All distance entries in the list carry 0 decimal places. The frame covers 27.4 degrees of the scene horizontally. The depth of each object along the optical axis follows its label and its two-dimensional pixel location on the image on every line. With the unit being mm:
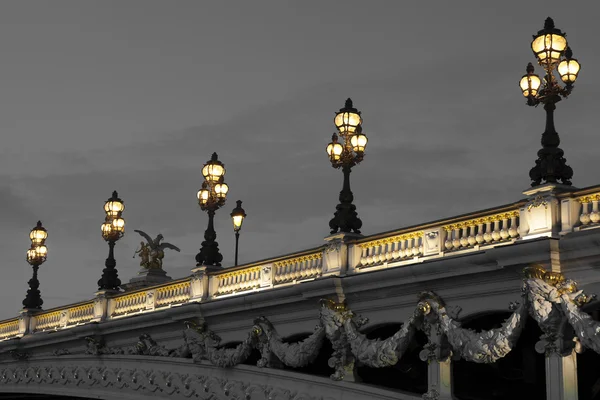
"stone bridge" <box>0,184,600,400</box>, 22047
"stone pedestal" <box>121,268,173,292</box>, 45875
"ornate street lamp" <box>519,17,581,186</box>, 22781
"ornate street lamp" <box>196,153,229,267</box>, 35125
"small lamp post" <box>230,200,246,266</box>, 42844
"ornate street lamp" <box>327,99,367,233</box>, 28562
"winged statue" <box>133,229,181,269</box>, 47094
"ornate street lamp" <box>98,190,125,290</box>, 41062
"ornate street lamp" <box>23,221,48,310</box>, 48094
